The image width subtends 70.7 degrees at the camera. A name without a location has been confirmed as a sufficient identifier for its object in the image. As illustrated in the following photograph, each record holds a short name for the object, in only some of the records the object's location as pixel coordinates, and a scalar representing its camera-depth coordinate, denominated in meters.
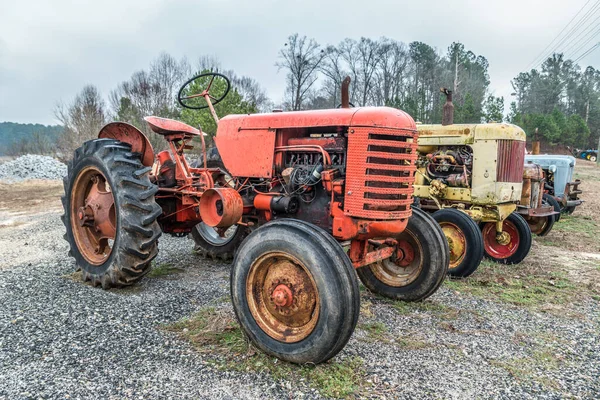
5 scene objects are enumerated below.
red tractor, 2.82
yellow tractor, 5.75
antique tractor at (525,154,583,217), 9.58
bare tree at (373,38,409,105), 40.31
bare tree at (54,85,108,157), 27.30
